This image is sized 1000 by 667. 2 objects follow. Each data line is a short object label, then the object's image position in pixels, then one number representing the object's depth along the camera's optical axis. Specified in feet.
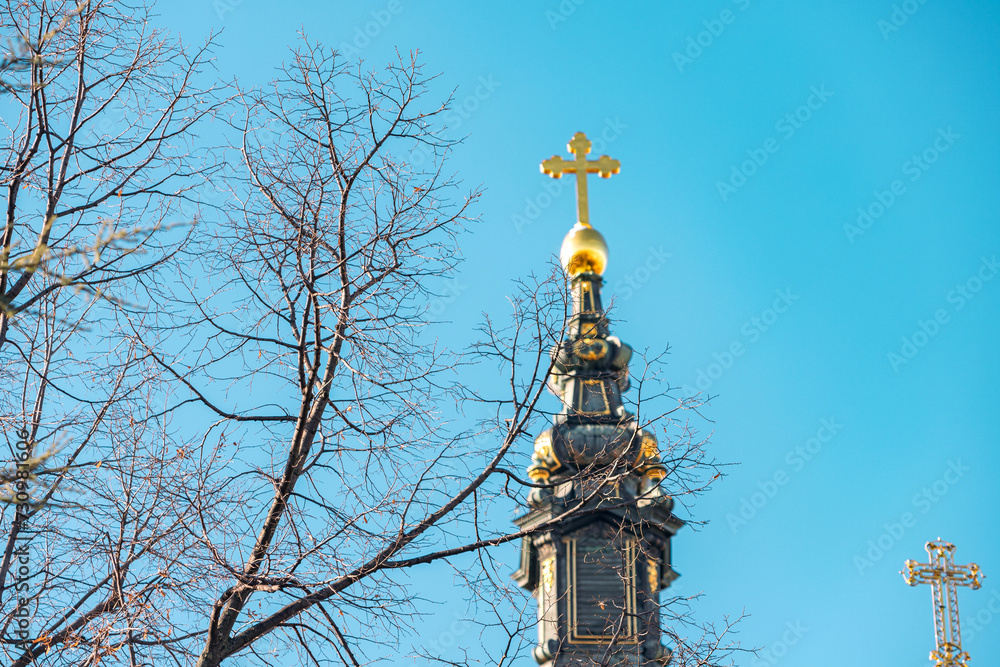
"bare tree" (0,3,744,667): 44.19
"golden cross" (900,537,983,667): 156.04
